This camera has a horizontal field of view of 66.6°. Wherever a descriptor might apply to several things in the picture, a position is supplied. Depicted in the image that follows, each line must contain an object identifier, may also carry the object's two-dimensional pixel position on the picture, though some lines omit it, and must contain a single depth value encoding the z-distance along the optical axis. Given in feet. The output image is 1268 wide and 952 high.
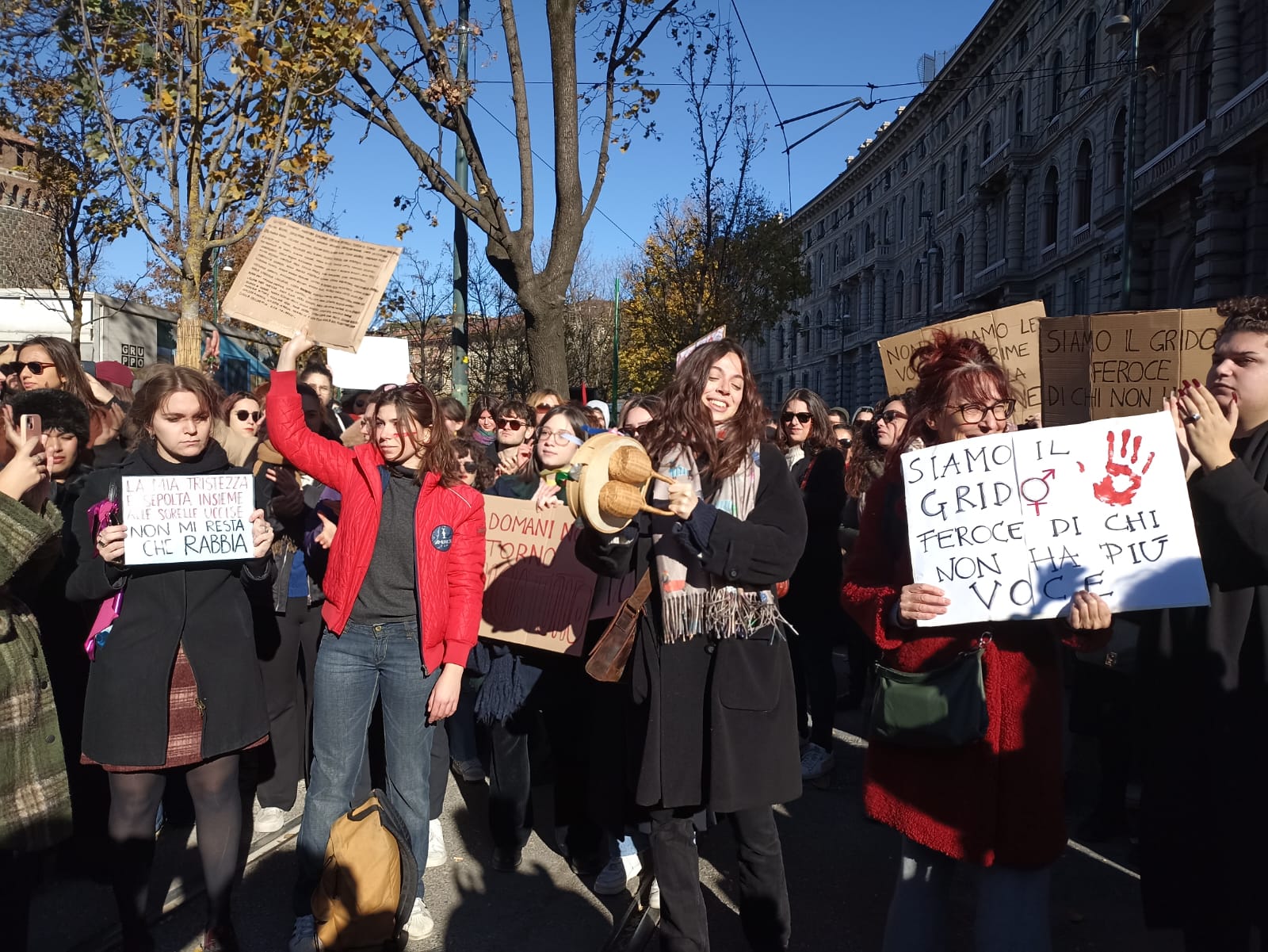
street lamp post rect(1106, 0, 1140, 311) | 62.59
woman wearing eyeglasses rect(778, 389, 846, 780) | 18.33
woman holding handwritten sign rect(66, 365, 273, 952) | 10.54
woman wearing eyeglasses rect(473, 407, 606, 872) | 14.19
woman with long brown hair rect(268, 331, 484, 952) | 11.50
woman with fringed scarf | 9.69
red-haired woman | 8.42
